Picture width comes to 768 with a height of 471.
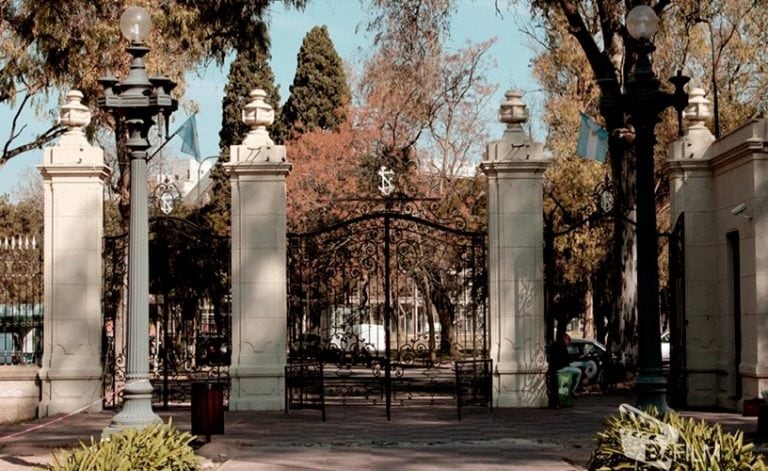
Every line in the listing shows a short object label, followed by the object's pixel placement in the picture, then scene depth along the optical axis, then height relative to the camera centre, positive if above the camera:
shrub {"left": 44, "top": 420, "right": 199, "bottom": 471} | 9.66 -1.22
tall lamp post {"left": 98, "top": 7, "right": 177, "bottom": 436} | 13.46 +1.47
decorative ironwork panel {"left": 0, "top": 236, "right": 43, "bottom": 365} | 20.25 +0.32
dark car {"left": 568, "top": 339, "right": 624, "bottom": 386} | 24.03 -1.21
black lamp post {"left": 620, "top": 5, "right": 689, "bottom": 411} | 13.35 +1.29
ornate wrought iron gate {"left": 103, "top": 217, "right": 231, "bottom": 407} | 20.36 +0.19
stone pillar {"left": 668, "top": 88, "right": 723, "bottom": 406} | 19.70 +1.11
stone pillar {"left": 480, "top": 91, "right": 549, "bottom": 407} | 19.67 +0.79
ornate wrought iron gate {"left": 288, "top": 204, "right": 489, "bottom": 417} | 20.27 +0.21
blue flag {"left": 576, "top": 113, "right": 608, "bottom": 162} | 20.66 +2.96
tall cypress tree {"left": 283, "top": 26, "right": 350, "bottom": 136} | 51.69 +9.91
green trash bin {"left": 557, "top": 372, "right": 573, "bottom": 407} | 19.80 -1.32
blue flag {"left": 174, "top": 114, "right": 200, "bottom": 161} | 20.80 +3.08
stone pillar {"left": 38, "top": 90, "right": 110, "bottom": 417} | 19.86 +0.99
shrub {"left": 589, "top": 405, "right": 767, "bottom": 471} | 9.80 -1.20
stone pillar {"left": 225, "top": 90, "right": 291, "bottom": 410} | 19.75 +0.83
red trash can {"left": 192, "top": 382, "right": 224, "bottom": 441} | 14.83 -1.20
